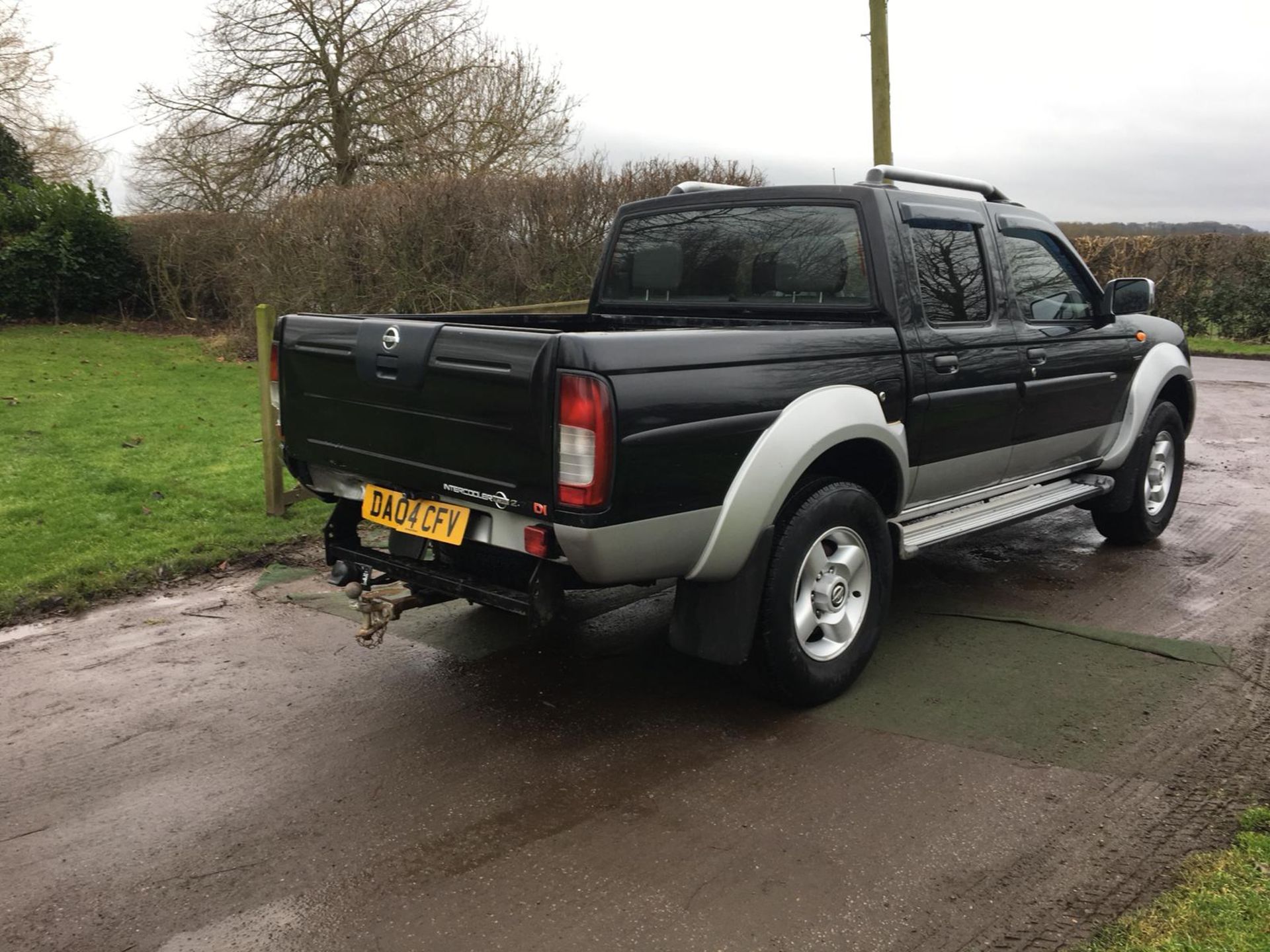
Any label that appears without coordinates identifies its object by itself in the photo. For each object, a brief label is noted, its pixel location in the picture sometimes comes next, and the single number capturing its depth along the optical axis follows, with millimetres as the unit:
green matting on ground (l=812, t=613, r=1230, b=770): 3793
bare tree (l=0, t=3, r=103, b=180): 27031
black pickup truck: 3250
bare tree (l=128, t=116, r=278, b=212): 19828
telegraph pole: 11281
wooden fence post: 6516
